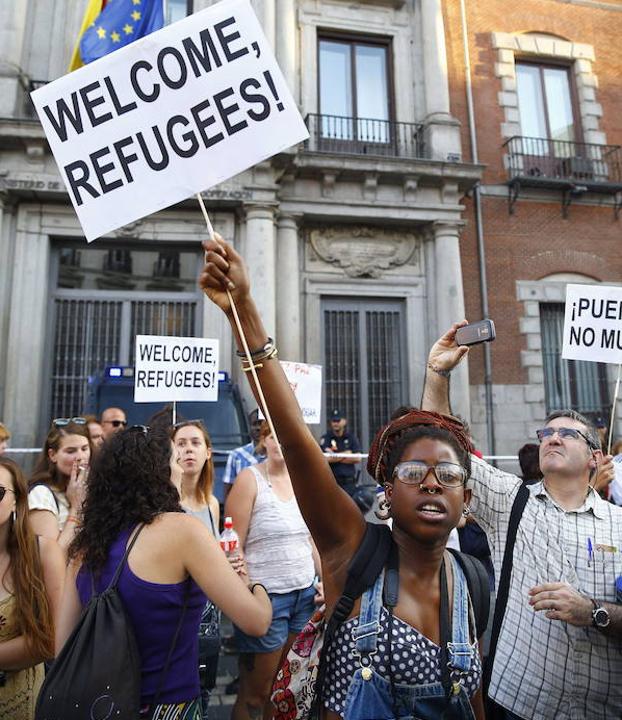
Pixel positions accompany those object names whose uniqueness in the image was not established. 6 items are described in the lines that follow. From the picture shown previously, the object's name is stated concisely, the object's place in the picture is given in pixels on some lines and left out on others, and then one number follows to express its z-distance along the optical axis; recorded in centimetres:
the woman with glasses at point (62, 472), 337
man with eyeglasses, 224
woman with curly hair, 198
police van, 758
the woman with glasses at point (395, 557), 159
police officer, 824
